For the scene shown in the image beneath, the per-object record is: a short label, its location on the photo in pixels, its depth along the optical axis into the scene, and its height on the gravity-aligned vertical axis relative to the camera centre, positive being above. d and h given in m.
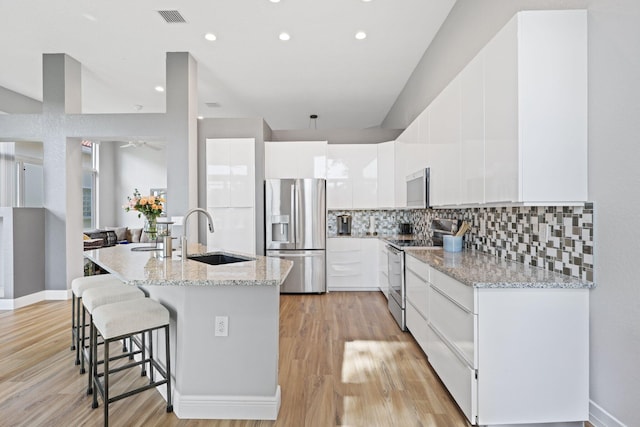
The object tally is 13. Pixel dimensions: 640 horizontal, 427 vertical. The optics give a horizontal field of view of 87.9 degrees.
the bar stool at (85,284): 2.62 -0.58
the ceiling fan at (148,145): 8.02 +1.68
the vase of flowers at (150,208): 2.82 +0.02
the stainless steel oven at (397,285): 3.37 -0.81
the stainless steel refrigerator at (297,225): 4.97 -0.21
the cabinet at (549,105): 1.76 +0.56
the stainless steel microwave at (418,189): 3.34 +0.24
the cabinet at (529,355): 1.73 -0.76
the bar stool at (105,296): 2.26 -0.61
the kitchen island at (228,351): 1.98 -0.84
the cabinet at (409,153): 3.42 +0.69
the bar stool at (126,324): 1.86 -0.66
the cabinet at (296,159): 5.17 +0.81
